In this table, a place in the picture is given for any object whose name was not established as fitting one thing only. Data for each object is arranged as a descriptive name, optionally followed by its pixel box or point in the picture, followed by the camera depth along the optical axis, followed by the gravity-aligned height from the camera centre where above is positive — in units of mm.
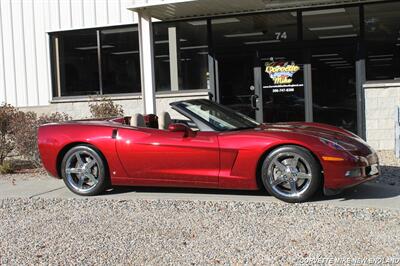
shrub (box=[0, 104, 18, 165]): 10016 -470
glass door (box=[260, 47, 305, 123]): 11523 +252
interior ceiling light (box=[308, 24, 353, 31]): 11084 +1381
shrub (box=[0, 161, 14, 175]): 9844 -1069
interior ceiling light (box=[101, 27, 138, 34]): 12609 +1690
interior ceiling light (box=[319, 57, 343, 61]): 11235 +756
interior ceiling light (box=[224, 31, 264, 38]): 11734 +1378
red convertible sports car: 6262 -644
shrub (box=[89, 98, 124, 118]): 11734 -104
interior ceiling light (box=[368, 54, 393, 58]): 10809 +758
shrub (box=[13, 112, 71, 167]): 9719 -489
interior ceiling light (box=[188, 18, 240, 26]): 11875 +1713
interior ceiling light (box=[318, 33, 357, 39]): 11070 +1197
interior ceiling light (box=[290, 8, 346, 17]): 11125 +1719
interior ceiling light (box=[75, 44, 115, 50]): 12844 +1352
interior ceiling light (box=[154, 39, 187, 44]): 12219 +1352
